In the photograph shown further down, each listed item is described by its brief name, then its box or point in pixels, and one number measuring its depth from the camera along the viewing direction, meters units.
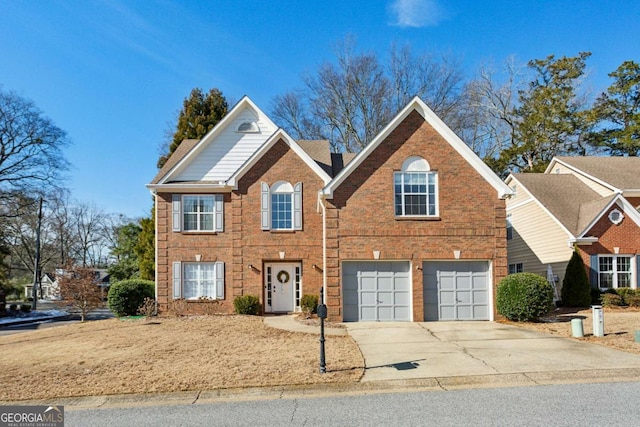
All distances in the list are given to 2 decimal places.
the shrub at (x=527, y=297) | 16.20
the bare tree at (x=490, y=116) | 39.75
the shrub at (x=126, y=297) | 20.94
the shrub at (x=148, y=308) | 20.09
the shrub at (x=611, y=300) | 20.81
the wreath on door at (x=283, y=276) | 20.98
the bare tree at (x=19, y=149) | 37.02
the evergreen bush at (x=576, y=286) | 20.70
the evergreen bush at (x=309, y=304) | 18.88
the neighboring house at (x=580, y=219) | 21.92
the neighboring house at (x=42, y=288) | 66.27
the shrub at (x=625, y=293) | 21.03
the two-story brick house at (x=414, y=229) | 17.33
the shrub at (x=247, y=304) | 19.67
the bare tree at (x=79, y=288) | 21.42
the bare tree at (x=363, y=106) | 36.41
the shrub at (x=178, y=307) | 20.23
